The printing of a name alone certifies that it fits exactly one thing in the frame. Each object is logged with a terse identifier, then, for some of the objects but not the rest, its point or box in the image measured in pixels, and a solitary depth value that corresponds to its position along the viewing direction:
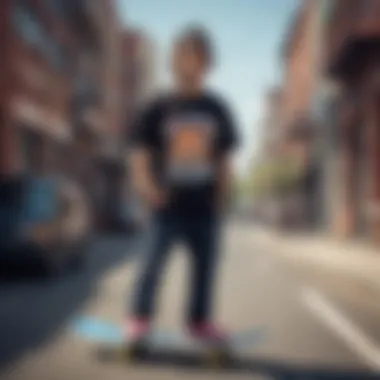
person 3.15
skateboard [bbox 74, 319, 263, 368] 3.52
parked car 5.45
